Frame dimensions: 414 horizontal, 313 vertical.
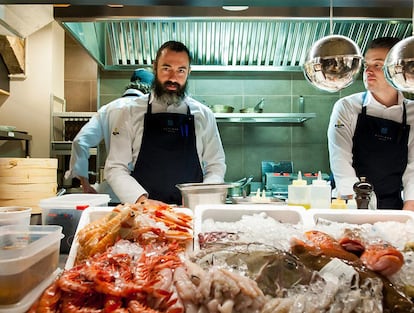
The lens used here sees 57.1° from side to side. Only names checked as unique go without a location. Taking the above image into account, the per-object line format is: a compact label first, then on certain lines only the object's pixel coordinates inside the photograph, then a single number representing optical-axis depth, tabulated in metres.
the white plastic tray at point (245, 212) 1.39
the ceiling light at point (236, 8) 2.23
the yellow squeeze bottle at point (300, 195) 1.61
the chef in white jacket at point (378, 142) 2.56
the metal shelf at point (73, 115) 4.01
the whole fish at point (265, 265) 0.90
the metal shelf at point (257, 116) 3.96
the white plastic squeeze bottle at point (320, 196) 1.61
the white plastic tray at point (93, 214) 1.29
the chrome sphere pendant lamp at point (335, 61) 1.70
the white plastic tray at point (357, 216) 1.40
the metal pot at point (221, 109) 4.04
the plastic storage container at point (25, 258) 0.83
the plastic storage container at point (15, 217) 1.21
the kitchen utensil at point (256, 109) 4.09
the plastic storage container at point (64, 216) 1.38
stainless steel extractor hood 3.63
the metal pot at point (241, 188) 4.01
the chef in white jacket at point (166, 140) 2.52
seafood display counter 0.82
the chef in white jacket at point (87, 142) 3.06
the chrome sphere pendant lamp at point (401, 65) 1.59
